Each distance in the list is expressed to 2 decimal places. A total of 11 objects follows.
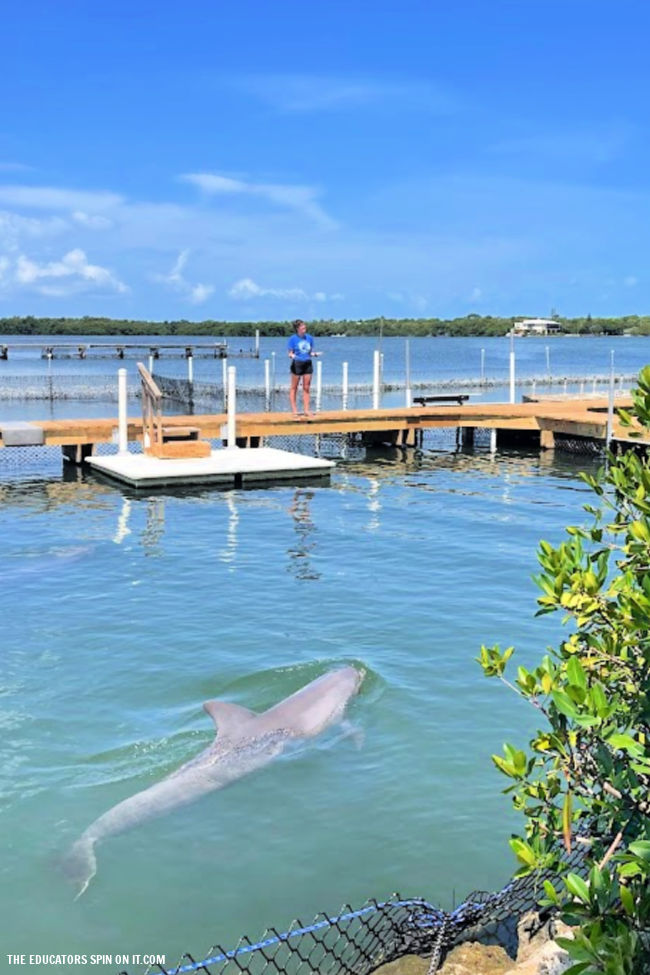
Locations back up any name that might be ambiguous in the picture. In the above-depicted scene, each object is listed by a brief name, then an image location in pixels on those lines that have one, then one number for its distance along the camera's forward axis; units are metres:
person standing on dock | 21.43
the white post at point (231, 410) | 21.66
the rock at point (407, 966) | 4.88
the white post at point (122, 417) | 21.05
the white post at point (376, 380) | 29.39
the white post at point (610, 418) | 22.49
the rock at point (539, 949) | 4.17
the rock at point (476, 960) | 4.77
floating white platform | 19.52
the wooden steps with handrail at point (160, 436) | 20.33
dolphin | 6.43
